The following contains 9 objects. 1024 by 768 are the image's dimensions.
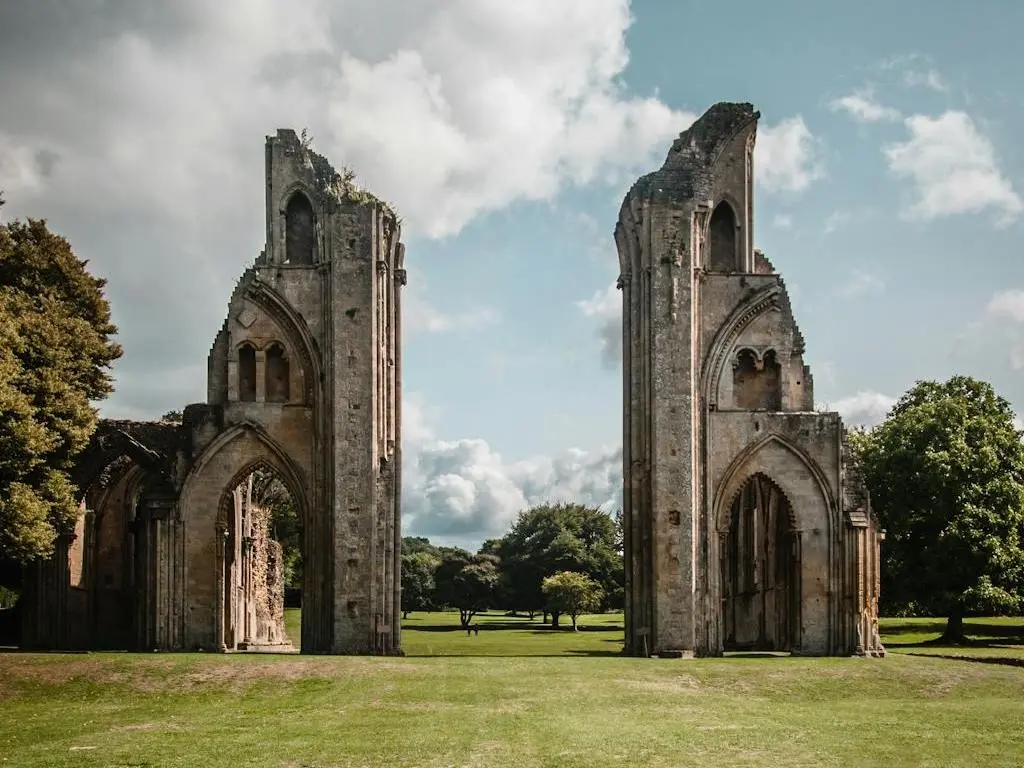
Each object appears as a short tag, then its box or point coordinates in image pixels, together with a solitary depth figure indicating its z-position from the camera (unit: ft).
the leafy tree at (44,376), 95.66
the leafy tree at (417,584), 283.18
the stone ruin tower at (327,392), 108.06
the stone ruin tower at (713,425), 107.96
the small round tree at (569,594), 219.61
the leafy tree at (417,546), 381.11
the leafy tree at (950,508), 134.82
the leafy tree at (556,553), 260.42
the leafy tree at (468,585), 254.06
